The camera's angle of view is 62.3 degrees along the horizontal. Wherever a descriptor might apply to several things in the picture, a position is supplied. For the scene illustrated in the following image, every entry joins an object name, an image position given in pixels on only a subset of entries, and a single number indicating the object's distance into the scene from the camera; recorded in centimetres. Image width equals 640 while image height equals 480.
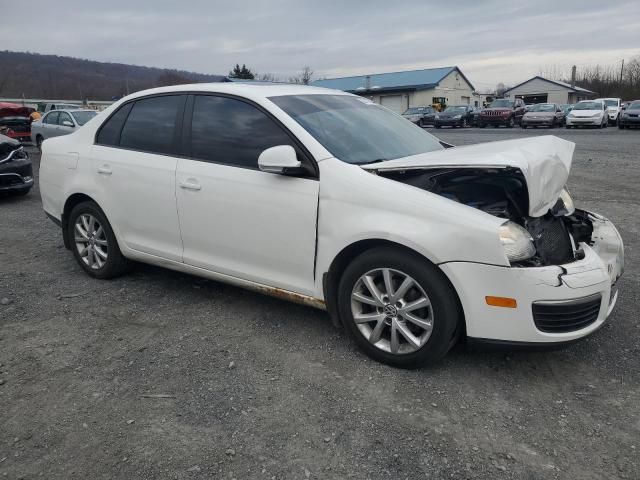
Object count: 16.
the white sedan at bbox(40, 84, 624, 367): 285
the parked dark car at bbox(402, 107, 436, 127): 3512
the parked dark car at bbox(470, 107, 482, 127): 3307
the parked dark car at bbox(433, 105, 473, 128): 3278
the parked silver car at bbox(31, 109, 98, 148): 1484
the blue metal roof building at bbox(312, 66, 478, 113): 5303
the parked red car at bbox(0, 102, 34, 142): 1886
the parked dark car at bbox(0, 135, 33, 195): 865
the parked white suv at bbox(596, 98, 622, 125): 3181
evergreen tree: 5696
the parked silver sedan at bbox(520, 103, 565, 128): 2878
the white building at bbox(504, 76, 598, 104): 6325
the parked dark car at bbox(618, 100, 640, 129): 2667
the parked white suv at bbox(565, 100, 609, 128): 2819
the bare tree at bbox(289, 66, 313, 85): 6475
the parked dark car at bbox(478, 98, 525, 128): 3114
